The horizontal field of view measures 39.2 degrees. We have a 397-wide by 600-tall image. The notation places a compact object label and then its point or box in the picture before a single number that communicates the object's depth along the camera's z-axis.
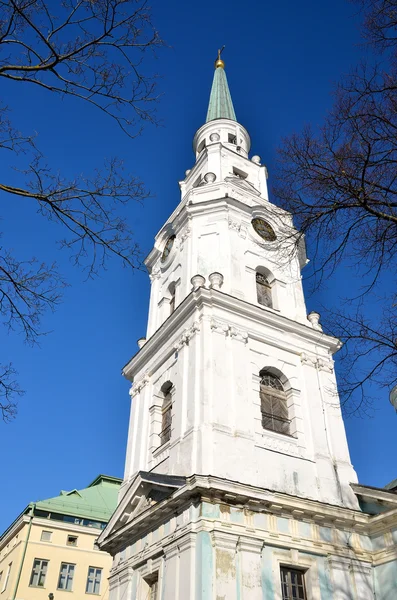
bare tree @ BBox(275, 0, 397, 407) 9.23
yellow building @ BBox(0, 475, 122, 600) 32.97
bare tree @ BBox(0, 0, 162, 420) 8.05
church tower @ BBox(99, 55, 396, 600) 14.86
